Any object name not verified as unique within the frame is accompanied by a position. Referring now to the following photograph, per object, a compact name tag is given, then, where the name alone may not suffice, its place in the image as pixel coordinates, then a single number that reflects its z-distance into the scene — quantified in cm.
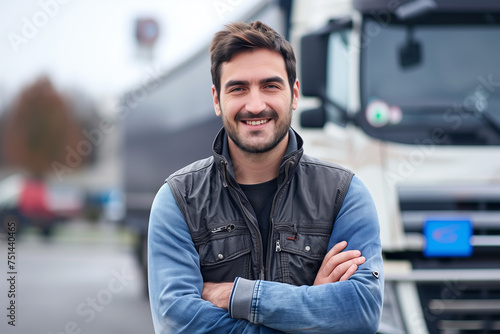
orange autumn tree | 4688
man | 247
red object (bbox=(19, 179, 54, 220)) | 2641
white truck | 462
